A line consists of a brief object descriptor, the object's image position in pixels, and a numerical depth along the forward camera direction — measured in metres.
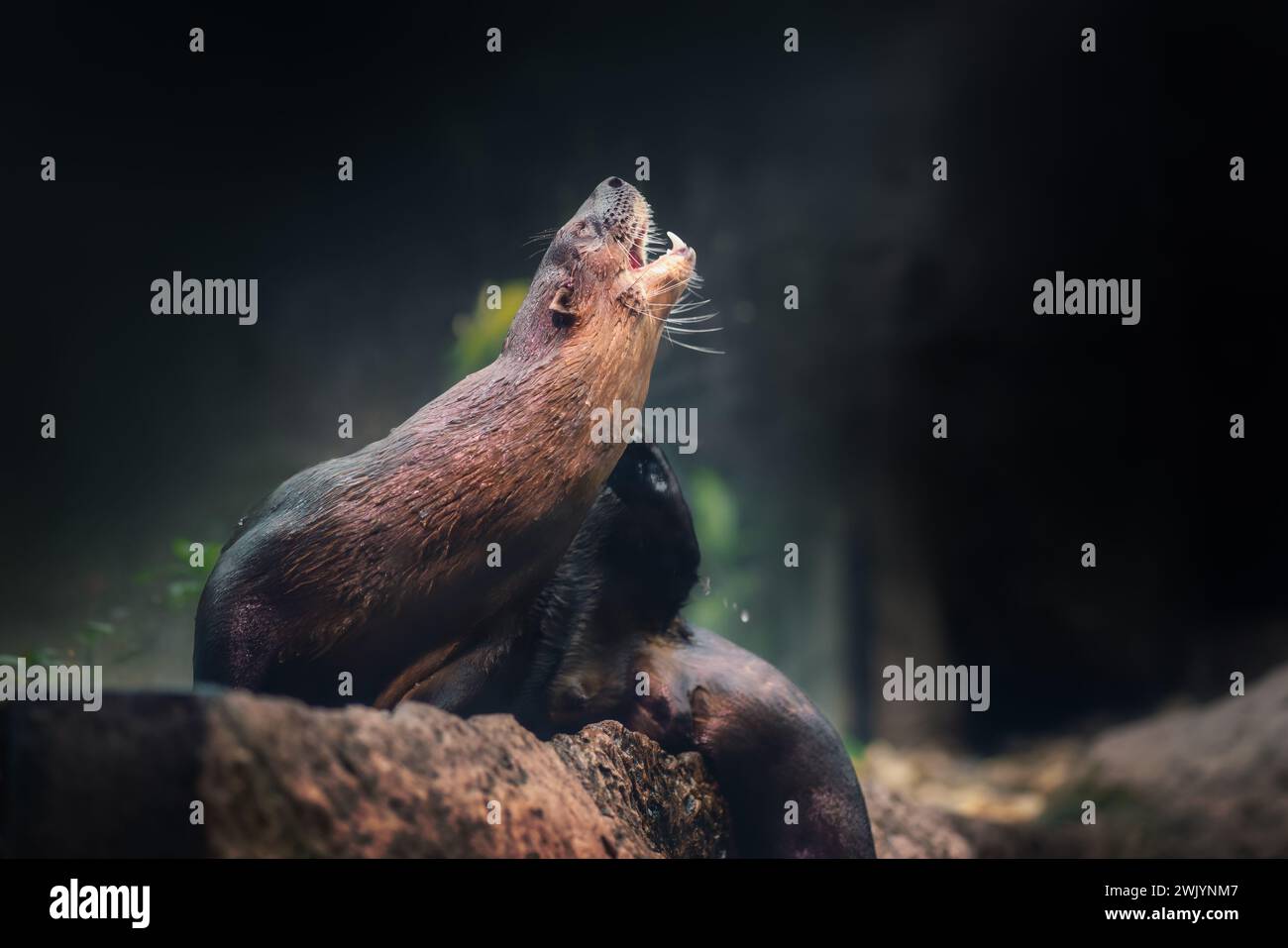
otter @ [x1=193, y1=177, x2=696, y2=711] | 2.30
